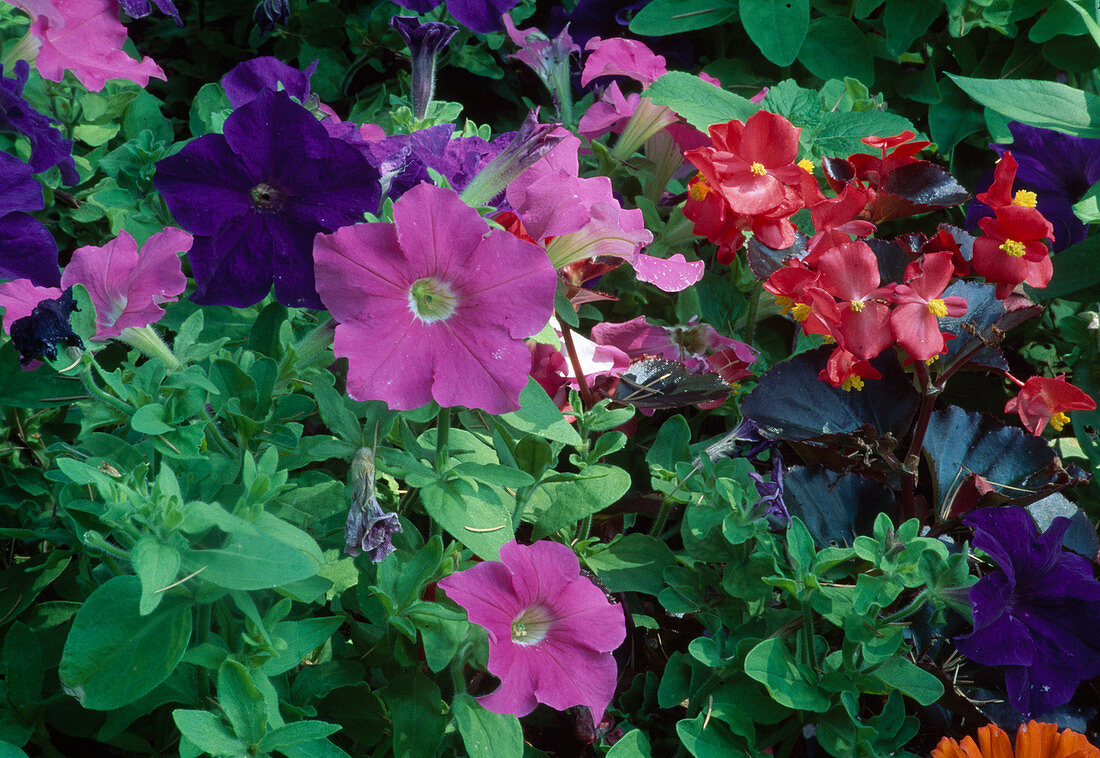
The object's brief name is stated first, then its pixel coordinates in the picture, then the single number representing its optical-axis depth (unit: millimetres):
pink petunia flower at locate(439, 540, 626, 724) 594
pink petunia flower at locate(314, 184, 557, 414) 558
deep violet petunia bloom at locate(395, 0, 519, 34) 835
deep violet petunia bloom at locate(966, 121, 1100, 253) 770
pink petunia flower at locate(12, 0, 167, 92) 714
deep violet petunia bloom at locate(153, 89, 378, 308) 590
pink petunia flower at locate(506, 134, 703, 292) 592
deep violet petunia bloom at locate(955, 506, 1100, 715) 630
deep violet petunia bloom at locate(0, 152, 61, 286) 648
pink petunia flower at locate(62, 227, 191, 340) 609
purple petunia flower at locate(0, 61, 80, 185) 666
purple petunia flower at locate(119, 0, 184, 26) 747
